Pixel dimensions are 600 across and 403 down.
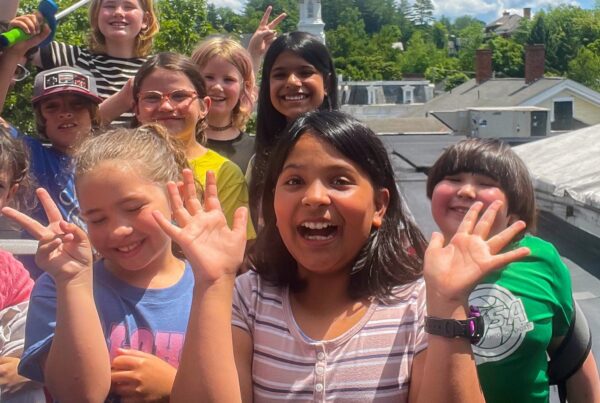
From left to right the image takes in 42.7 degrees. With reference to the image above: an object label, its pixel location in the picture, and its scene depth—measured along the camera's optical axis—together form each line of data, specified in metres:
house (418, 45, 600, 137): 38.09
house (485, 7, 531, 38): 99.56
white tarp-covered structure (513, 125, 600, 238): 4.46
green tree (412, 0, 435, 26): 137.25
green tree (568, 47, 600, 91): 67.44
